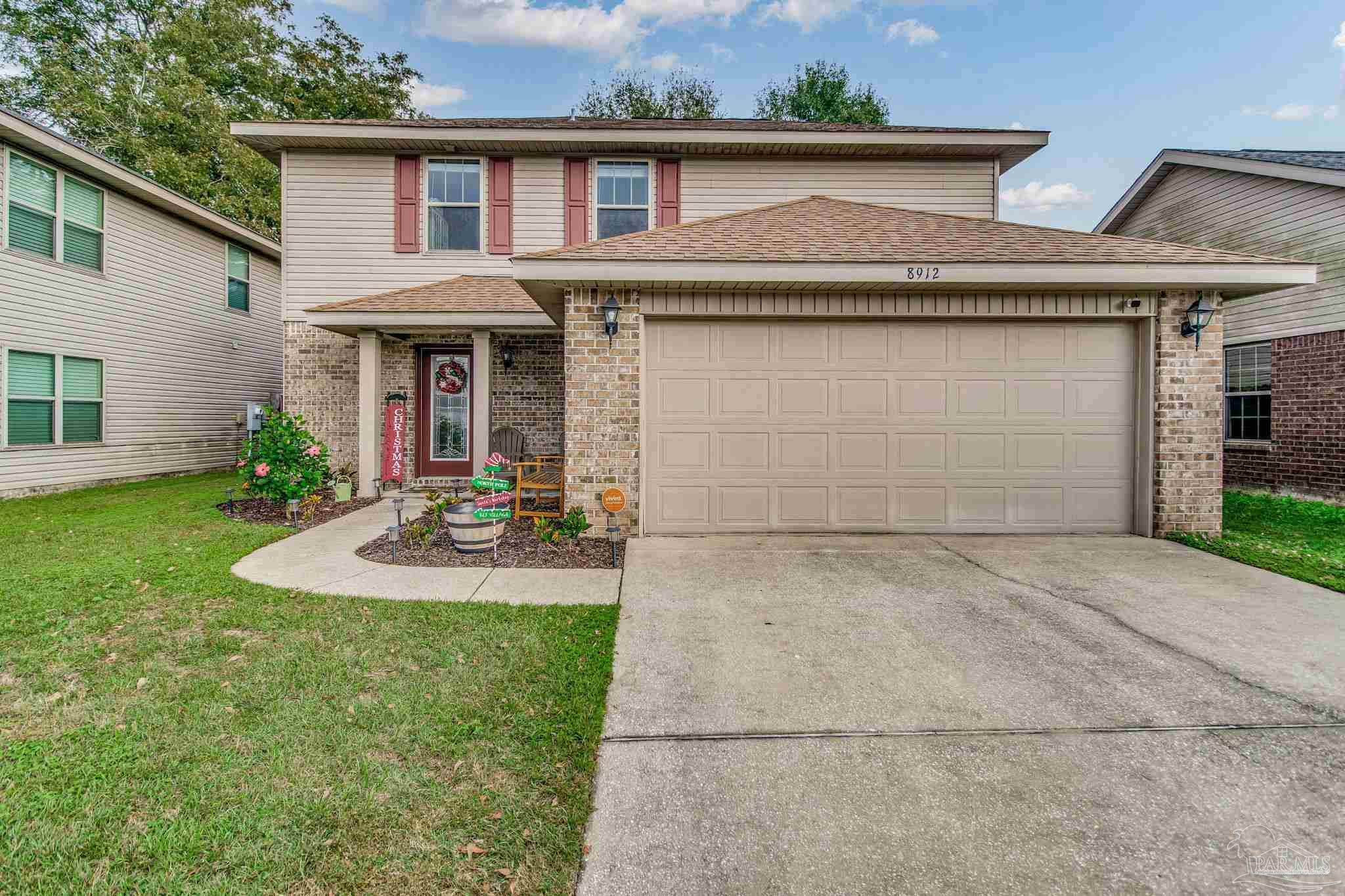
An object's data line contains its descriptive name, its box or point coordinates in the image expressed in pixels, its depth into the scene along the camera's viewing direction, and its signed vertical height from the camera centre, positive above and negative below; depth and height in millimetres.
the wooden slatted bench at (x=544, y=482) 6680 -460
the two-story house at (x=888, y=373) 5625 +793
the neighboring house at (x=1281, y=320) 7930 +1966
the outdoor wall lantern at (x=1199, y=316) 5828 +1392
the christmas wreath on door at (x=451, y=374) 9453 +1187
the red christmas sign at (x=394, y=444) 9031 -6
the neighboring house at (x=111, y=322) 8266 +2138
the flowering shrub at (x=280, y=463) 7381 -260
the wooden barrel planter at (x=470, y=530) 5336 -820
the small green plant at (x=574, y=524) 5734 -823
